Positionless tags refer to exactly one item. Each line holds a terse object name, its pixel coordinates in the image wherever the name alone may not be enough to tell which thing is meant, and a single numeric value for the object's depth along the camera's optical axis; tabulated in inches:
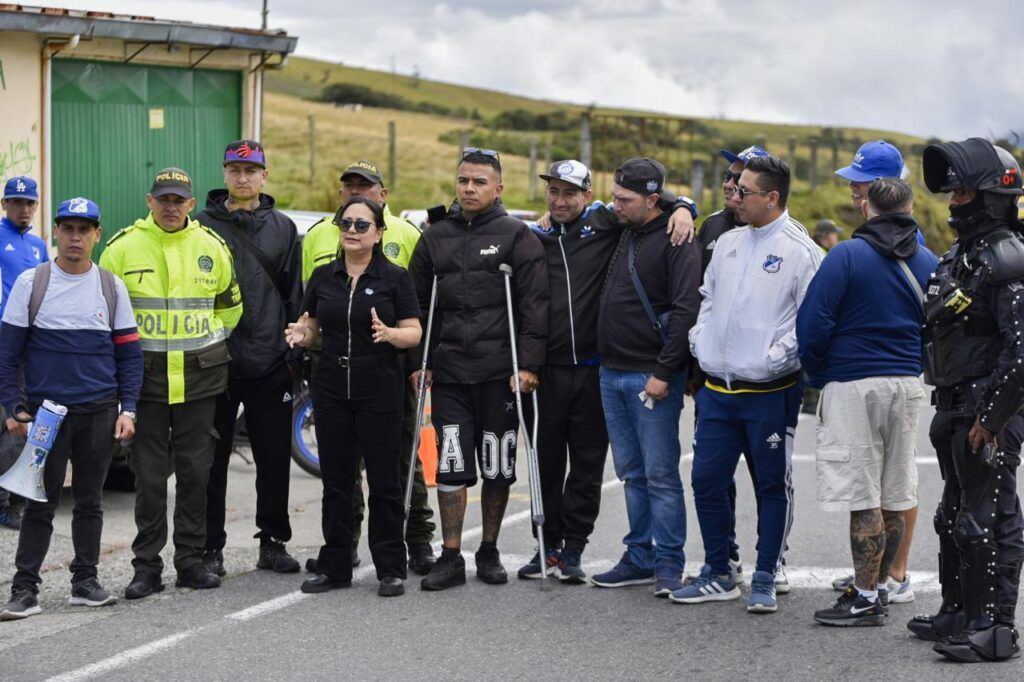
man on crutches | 299.6
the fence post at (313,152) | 1474.5
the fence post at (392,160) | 1403.8
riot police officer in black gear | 240.1
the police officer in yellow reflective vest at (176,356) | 292.2
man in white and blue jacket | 271.3
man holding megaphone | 274.8
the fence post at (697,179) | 1138.7
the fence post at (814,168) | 1485.0
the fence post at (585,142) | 1117.7
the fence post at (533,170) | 1366.9
